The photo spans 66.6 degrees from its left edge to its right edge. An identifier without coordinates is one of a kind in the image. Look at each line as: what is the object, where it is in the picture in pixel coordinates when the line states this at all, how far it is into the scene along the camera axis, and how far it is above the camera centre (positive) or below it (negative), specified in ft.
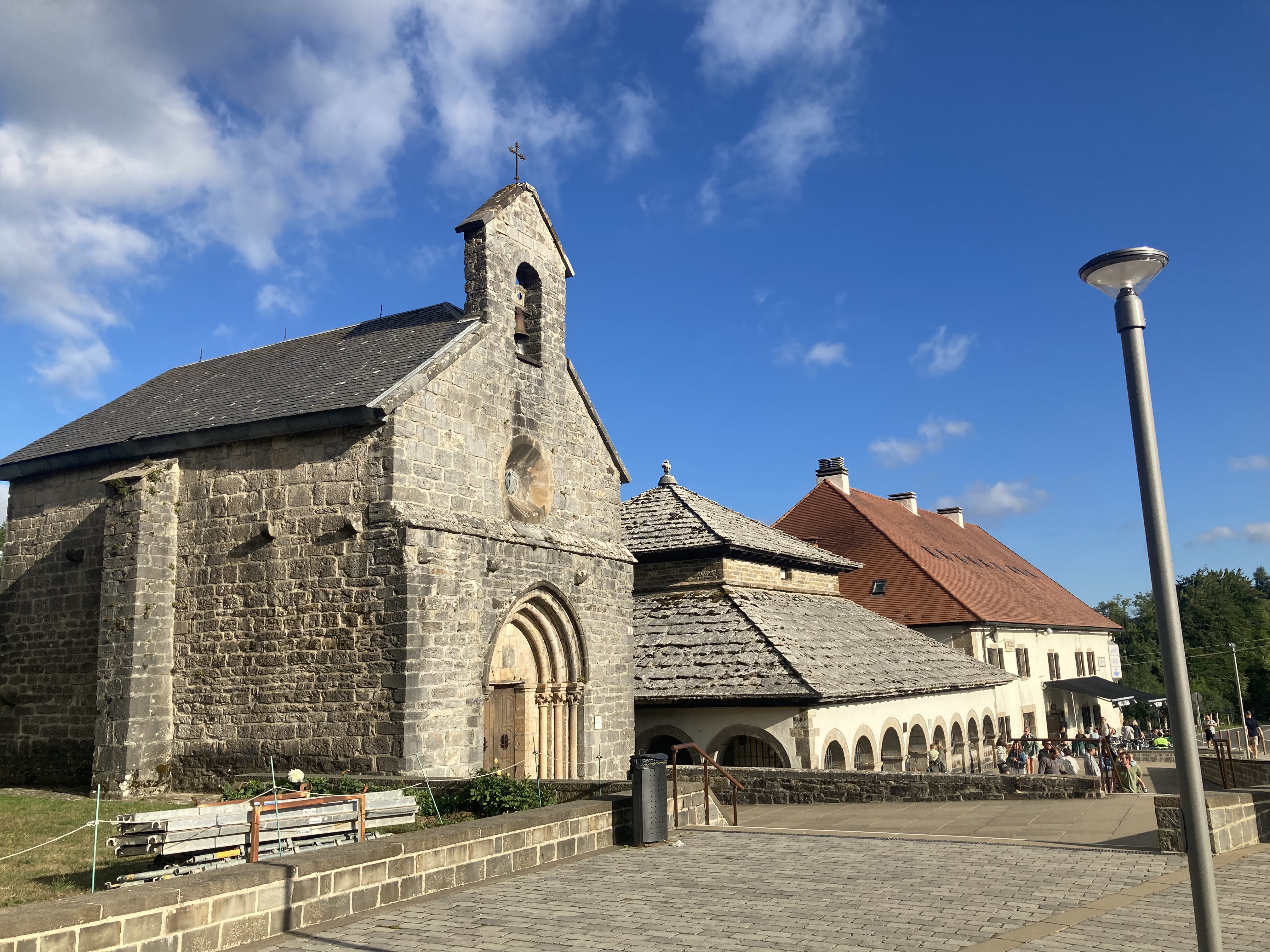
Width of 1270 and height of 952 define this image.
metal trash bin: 34.42 -3.85
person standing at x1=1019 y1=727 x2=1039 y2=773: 74.38 -6.04
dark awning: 118.62 -1.93
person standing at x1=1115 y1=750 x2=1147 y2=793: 50.65 -5.39
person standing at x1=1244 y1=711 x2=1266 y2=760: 102.22 -6.98
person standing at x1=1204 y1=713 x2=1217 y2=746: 97.96 -6.21
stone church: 48.57 +7.23
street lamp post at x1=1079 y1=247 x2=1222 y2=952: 14.70 +1.92
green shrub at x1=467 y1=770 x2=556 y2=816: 38.04 -3.99
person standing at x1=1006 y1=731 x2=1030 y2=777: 75.20 -6.59
